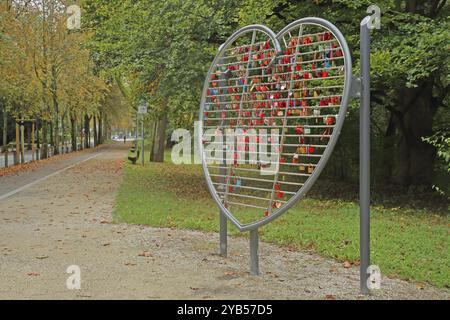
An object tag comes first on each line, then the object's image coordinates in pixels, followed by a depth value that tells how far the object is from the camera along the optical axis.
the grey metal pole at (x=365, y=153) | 5.42
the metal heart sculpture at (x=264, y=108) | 5.73
